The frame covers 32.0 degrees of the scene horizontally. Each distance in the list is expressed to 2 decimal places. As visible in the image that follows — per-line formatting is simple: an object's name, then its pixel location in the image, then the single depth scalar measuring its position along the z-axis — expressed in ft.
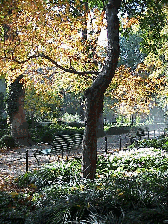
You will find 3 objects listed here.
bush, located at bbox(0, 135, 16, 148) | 52.37
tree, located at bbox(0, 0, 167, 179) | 21.81
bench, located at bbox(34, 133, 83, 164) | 39.06
